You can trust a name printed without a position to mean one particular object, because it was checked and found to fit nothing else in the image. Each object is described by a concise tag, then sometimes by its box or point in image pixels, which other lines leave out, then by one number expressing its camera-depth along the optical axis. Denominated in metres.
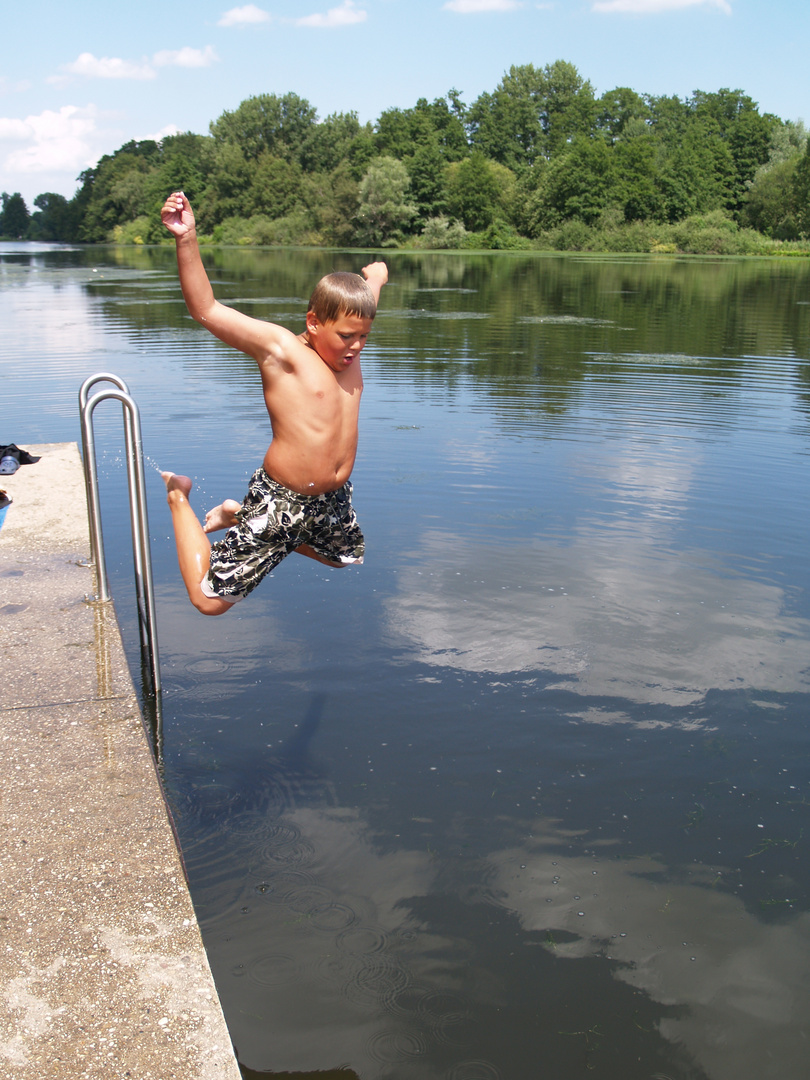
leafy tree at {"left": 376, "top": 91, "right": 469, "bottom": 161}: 94.88
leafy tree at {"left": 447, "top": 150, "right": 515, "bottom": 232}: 81.81
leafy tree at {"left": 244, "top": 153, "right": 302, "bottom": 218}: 97.81
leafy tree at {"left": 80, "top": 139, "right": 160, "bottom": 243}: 119.38
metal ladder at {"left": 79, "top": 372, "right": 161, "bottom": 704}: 4.35
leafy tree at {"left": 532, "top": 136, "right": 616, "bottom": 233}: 76.19
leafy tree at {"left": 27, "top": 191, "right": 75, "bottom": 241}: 161.38
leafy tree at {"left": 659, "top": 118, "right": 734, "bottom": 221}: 76.81
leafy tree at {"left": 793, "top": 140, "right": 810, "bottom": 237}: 70.19
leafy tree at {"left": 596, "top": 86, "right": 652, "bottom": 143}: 113.69
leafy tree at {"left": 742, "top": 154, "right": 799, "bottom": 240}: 71.88
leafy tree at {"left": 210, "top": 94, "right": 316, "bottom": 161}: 114.81
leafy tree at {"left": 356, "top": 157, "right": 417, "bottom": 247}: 79.56
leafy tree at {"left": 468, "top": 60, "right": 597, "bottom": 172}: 112.19
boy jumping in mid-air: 3.44
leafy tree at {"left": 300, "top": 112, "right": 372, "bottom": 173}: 109.19
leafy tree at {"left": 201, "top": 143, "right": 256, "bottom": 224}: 102.12
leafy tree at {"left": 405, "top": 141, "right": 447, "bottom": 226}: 84.38
